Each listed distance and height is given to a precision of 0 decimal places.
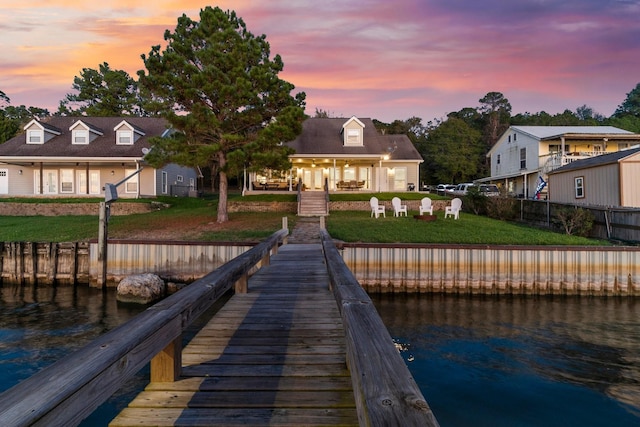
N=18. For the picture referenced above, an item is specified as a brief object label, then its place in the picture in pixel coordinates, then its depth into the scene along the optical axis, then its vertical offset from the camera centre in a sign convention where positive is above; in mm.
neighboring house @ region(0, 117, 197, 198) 27359 +3371
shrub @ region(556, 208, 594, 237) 16828 -714
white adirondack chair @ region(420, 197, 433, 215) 20245 +38
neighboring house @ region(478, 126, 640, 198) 29922 +5236
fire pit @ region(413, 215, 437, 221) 18833 -533
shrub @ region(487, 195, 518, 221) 23109 -93
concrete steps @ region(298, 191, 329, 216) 22500 +123
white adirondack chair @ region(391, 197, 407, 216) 21020 -14
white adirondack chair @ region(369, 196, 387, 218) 20703 -66
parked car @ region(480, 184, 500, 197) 32250 +1696
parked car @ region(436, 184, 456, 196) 37412 +1992
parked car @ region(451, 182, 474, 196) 34931 +1682
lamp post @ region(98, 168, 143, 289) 12753 -846
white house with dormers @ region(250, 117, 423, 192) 28484 +3435
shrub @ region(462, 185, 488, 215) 24833 +376
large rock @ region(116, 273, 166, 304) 11648 -2599
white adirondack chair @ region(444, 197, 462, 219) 20031 -75
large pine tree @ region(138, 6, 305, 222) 16562 +5199
